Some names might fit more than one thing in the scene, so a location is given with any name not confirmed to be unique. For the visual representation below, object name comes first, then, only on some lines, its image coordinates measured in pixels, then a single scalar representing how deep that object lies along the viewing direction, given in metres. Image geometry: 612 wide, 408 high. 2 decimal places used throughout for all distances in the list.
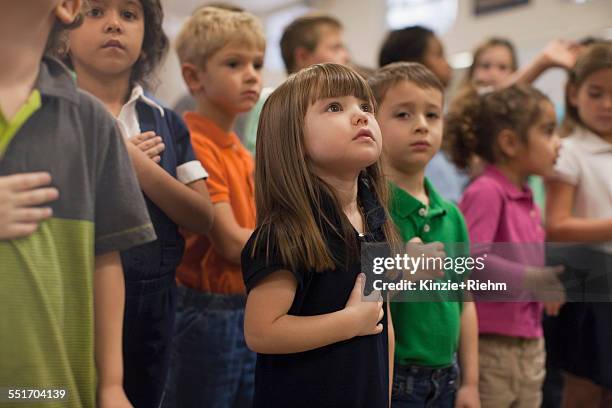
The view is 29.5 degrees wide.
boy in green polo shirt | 1.76
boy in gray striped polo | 1.38
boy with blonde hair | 1.83
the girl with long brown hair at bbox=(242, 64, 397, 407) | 1.54
